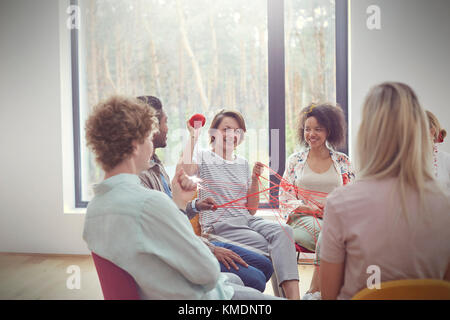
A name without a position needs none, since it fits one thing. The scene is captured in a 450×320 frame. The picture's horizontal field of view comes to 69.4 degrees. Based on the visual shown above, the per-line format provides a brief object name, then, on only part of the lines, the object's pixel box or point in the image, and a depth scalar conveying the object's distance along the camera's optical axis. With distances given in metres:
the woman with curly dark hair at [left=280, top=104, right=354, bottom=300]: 2.23
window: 3.04
